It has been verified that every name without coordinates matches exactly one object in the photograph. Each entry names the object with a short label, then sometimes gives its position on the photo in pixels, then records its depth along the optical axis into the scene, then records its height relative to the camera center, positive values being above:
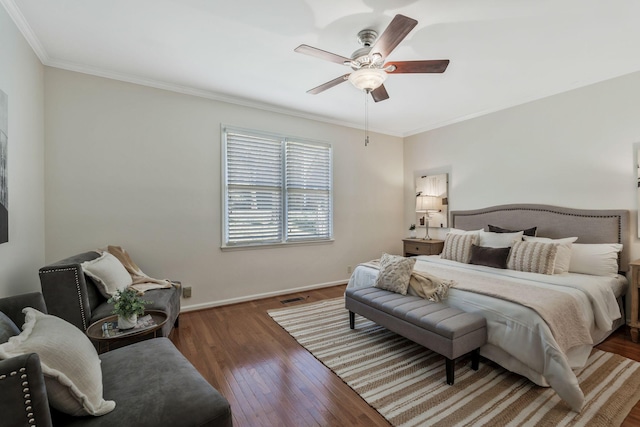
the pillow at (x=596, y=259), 2.89 -0.52
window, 3.85 +0.29
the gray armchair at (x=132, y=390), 0.86 -0.78
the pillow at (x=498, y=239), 3.38 -0.36
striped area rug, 1.74 -1.26
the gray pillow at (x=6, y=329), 1.15 -0.50
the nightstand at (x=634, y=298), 2.64 -0.83
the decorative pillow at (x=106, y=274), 2.35 -0.55
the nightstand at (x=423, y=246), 4.55 -0.61
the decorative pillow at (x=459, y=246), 3.60 -0.48
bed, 1.93 -0.70
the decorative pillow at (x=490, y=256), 3.19 -0.55
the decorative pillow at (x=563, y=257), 2.97 -0.50
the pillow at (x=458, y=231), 3.79 -0.31
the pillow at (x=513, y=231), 3.55 -0.28
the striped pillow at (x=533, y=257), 2.92 -0.51
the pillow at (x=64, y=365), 1.01 -0.59
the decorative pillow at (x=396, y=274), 2.70 -0.63
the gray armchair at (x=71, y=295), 2.01 -0.61
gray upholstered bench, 2.02 -0.88
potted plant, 1.91 -0.67
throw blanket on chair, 2.80 -0.66
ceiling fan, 2.08 +1.15
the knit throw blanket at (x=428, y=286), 2.56 -0.70
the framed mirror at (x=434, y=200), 4.75 +0.15
